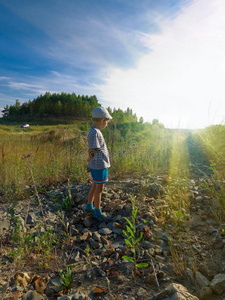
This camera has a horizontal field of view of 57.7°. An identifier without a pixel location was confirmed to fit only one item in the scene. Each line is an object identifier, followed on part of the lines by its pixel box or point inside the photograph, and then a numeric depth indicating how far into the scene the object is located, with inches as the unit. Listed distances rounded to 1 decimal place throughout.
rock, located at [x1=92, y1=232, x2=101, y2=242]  111.0
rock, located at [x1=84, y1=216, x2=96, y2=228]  128.8
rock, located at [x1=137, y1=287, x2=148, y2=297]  73.2
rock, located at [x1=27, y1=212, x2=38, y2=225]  129.2
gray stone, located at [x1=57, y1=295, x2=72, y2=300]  71.2
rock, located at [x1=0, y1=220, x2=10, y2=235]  118.8
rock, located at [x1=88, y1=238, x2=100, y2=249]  106.7
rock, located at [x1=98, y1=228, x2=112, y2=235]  118.7
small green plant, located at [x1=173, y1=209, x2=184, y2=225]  113.7
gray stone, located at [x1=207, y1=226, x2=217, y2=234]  110.9
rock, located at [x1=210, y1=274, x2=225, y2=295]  70.1
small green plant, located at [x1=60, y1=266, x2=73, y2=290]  78.1
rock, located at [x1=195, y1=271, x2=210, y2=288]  74.8
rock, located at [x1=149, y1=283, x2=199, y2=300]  58.2
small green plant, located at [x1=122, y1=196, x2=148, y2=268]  73.8
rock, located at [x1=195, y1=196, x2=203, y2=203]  150.0
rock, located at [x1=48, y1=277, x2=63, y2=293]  78.0
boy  127.4
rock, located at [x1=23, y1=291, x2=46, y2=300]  72.7
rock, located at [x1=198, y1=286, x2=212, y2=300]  70.0
